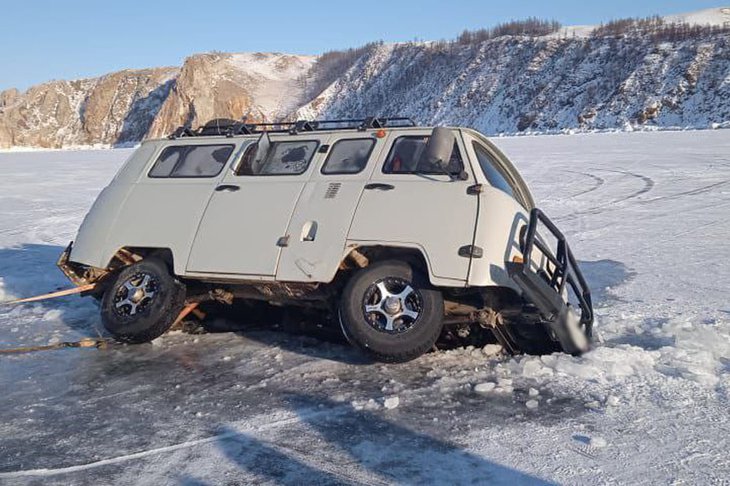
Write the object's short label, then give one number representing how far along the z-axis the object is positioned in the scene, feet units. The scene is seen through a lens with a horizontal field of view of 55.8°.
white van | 17.33
